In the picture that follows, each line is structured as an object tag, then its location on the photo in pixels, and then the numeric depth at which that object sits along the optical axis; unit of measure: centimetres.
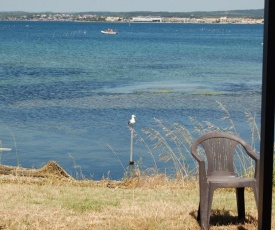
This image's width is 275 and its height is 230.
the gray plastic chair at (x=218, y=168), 706
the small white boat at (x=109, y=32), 14491
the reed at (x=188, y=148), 1116
